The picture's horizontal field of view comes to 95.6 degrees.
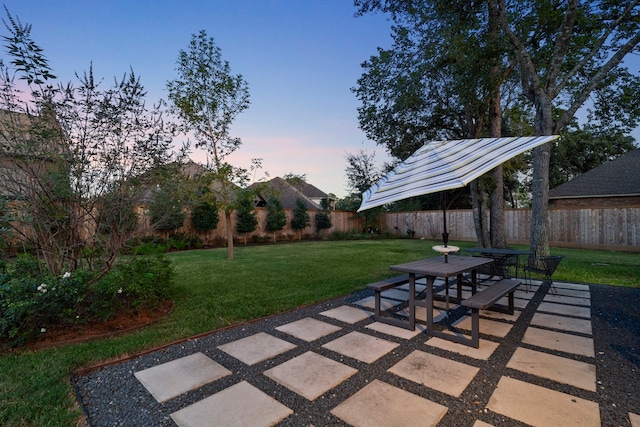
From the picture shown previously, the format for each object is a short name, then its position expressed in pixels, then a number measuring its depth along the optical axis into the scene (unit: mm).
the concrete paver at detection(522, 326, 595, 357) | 2590
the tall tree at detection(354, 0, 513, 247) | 7477
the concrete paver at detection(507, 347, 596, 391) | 2094
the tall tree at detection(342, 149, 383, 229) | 20281
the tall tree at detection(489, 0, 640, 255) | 5941
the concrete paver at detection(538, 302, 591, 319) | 3543
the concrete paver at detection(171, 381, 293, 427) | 1694
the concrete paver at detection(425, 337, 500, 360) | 2529
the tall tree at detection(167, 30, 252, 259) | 7938
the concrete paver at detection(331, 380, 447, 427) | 1678
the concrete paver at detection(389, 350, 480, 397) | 2047
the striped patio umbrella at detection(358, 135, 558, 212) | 2410
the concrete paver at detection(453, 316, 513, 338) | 3025
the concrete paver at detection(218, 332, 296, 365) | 2535
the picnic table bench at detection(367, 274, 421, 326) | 3295
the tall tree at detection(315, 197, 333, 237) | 16828
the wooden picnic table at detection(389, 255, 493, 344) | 2904
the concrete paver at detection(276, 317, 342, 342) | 2993
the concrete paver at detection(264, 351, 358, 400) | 2039
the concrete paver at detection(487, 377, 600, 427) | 1666
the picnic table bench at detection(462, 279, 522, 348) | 2650
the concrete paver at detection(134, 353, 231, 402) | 2039
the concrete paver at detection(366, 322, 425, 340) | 2969
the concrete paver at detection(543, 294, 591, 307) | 3977
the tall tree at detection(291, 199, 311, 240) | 16109
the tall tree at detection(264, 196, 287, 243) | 14992
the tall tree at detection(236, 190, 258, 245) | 13797
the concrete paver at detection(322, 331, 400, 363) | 2529
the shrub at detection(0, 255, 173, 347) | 2732
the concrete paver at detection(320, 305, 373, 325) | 3451
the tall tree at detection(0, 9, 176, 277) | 2980
